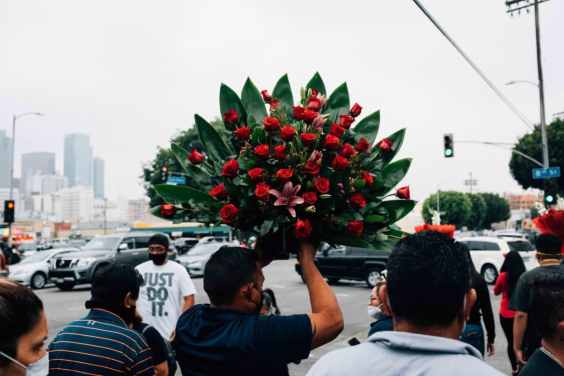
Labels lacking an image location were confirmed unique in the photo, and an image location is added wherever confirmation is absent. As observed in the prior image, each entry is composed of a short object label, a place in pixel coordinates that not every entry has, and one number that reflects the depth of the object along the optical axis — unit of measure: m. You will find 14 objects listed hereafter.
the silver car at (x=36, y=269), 18.67
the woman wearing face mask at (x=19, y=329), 1.78
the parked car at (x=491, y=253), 18.92
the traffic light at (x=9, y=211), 22.54
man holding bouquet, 2.25
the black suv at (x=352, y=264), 17.19
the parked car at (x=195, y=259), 21.80
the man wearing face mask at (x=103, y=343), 2.56
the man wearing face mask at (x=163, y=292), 5.45
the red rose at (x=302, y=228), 2.34
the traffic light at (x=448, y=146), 20.85
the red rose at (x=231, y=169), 2.44
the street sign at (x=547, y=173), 18.59
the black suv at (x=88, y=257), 18.25
